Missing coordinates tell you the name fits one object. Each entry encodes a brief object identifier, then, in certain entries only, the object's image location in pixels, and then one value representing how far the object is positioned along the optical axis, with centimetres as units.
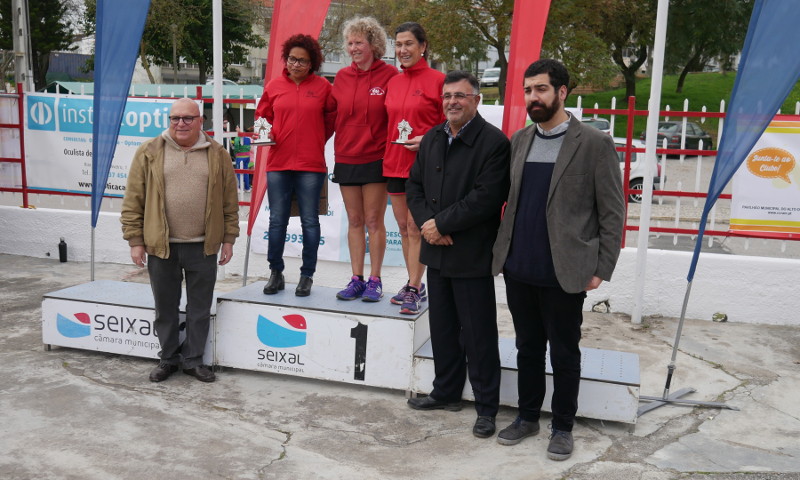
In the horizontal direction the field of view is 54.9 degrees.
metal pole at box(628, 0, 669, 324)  618
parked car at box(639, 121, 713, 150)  1133
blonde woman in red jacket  498
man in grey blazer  378
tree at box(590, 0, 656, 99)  2260
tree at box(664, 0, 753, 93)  2900
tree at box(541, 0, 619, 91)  2108
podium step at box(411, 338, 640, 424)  436
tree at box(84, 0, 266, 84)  2884
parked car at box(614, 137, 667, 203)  1189
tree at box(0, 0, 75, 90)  3553
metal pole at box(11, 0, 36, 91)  1307
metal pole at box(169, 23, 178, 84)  2836
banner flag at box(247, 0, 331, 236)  595
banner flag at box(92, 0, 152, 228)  561
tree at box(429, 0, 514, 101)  2075
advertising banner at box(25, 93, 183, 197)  859
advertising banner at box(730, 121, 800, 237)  660
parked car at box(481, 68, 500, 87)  4206
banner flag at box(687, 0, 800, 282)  402
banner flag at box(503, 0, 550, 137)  506
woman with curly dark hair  510
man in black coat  416
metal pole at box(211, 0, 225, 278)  705
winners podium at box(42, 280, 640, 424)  458
